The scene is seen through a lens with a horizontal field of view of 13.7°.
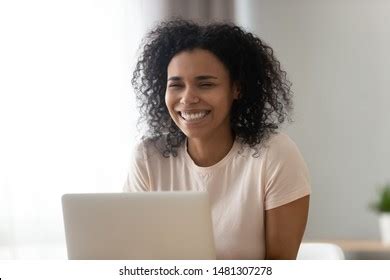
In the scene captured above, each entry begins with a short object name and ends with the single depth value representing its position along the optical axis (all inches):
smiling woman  129.5
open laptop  121.1
